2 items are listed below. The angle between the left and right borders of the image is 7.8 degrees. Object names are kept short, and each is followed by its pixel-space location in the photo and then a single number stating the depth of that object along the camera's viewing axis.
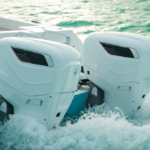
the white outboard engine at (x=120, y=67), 11.09
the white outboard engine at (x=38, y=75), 10.52
